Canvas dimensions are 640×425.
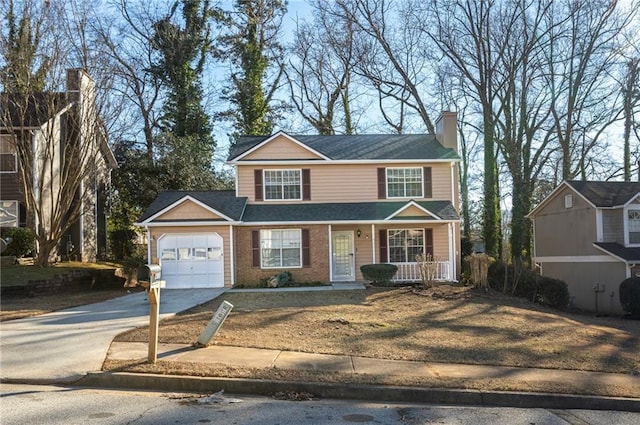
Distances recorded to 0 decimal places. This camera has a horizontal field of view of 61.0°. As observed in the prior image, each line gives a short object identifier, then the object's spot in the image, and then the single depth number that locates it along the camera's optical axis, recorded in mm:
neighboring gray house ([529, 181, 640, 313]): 22766
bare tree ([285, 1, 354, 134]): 37250
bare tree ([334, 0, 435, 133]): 34500
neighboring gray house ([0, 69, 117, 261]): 21828
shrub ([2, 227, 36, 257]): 22406
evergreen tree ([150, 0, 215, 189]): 34391
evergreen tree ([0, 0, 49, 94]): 20328
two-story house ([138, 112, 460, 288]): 21609
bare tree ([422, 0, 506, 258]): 31109
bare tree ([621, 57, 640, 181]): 31656
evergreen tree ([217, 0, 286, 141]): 36281
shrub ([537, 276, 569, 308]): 18656
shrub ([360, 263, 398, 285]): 20094
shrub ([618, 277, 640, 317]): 18188
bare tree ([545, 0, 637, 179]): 30734
